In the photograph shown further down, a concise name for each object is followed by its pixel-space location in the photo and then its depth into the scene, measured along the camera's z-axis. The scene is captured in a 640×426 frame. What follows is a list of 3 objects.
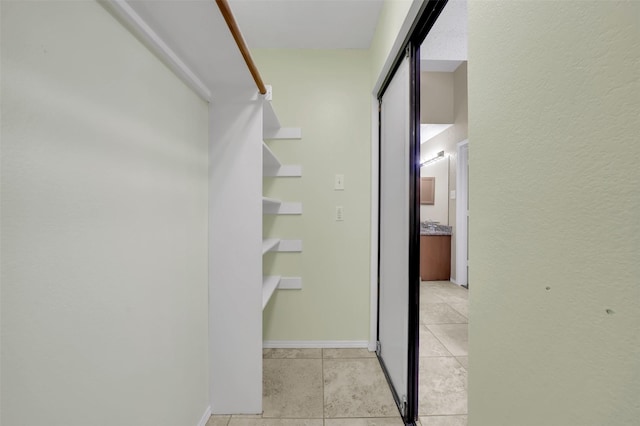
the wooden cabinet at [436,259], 3.21
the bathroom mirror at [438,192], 3.30
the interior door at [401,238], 1.34
